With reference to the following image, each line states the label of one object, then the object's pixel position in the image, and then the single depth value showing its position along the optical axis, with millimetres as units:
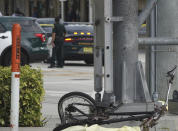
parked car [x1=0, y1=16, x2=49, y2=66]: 37876
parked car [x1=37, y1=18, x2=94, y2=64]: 44188
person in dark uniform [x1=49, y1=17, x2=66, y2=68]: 43380
